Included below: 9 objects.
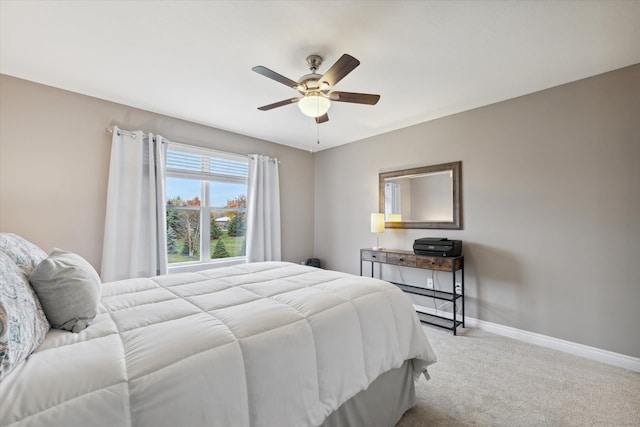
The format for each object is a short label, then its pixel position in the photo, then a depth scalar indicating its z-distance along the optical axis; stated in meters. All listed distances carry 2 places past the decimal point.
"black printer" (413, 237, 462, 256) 2.95
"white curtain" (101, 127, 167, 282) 2.86
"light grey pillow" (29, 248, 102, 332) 1.10
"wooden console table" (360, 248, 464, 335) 2.92
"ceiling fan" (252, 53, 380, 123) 1.97
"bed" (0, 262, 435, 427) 0.77
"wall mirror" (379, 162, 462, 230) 3.27
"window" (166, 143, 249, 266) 3.49
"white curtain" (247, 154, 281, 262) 4.06
